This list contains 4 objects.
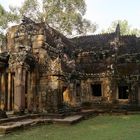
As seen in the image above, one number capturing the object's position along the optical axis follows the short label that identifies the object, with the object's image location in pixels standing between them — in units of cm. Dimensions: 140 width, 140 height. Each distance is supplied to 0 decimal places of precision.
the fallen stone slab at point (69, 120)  932
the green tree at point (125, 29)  2914
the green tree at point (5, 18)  2090
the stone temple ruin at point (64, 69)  1110
